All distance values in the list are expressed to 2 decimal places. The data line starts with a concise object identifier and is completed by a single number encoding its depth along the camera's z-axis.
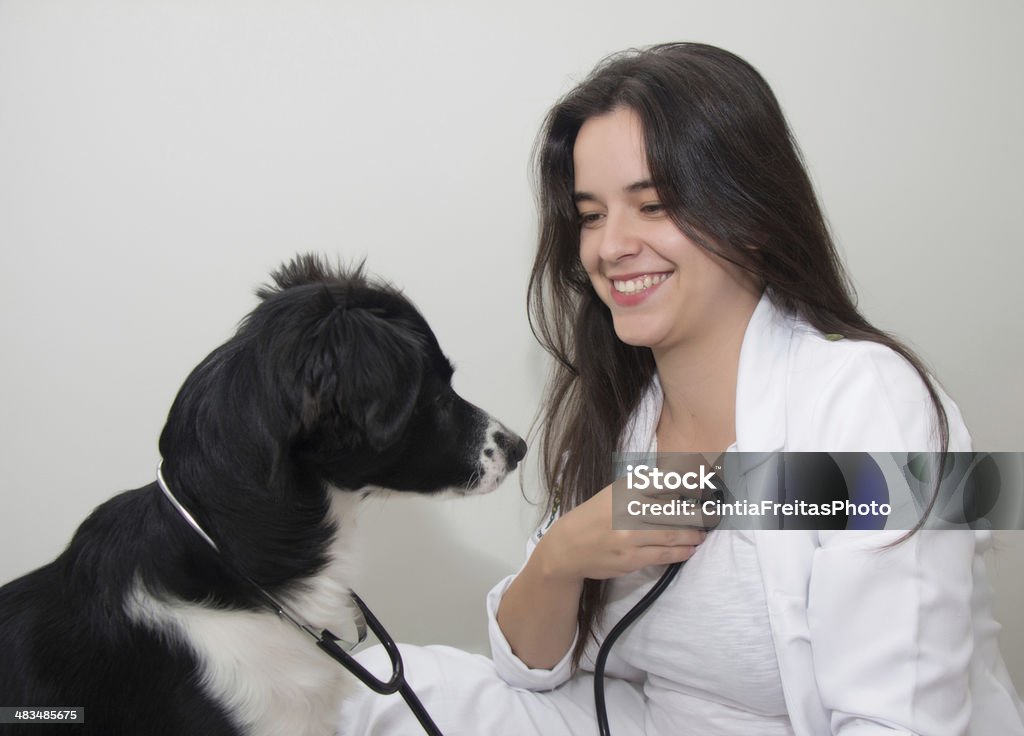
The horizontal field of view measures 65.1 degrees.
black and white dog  1.08
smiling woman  1.13
